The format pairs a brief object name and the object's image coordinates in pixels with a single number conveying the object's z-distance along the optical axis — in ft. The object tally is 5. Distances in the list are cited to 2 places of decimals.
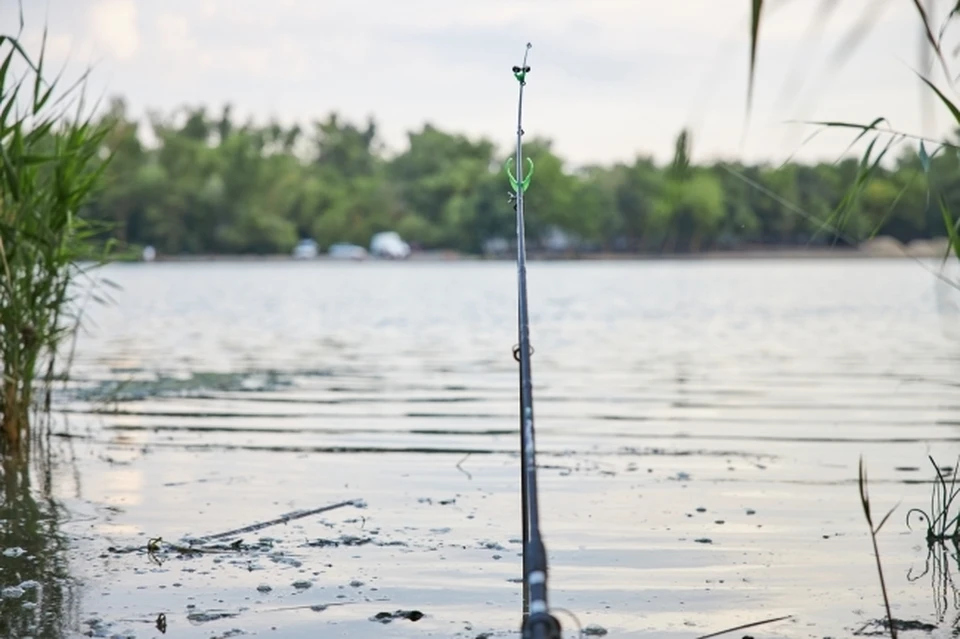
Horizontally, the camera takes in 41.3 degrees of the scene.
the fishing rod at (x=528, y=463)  8.81
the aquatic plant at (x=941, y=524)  22.70
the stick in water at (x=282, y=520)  23.52
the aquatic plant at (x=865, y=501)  13.57
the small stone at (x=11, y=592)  18.95
